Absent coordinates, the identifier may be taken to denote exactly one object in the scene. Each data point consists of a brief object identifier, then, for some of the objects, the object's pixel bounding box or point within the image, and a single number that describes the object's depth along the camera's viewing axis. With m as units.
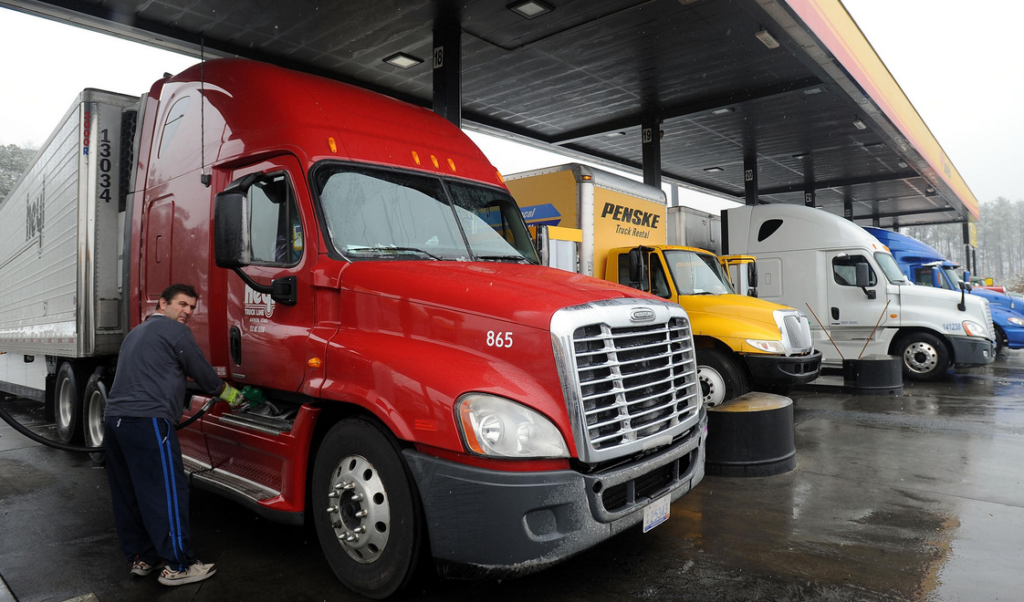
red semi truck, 3.18
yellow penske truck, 8.34
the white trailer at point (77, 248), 6.39
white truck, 11.79
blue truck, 14.84
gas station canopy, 9.79
